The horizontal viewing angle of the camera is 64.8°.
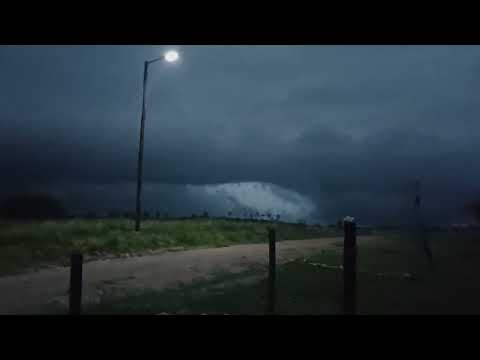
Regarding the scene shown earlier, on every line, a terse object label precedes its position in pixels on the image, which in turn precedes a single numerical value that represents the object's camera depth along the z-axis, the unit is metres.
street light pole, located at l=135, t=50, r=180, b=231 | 20.42
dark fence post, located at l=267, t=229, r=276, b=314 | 6.96
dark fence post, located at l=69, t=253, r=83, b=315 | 4.53
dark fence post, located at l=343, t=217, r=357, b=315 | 4.74
